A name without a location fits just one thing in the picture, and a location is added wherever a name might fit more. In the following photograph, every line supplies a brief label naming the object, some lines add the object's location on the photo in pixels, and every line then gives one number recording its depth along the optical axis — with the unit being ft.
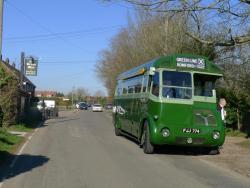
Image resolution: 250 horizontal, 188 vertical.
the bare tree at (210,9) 35.49
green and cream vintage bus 38.08
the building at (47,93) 351.18
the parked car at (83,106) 232.18
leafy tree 64.38
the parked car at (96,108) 190.93
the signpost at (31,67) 111.88
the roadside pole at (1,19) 44.01
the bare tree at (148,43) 70.10
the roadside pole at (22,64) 96.44
